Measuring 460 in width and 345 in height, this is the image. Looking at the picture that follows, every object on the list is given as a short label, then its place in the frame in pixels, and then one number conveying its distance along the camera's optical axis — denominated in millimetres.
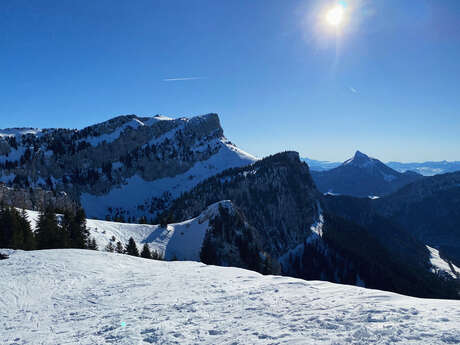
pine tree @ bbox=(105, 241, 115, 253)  58688
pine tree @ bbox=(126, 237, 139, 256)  58962
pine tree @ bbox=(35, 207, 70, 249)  49906
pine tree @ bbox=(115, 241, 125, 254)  61006
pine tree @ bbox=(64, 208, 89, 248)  55531
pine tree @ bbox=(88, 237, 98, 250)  57500
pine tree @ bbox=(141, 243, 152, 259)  59091
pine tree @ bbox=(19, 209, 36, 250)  45062
